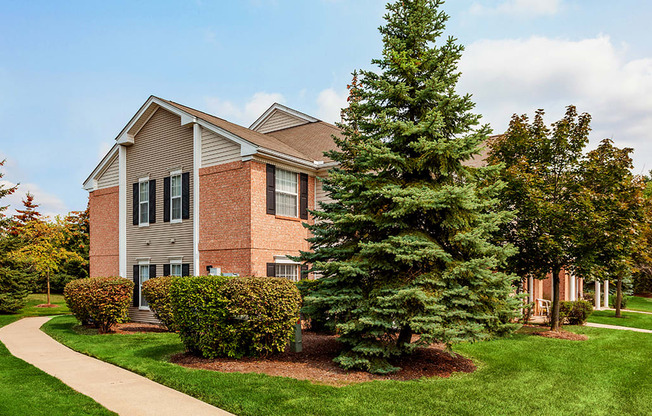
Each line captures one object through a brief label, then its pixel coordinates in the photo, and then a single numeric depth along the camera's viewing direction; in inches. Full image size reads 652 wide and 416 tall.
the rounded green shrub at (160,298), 540.1
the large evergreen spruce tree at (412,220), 332.2
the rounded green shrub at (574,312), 705.0
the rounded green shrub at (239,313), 354.6
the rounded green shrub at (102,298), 556.7
